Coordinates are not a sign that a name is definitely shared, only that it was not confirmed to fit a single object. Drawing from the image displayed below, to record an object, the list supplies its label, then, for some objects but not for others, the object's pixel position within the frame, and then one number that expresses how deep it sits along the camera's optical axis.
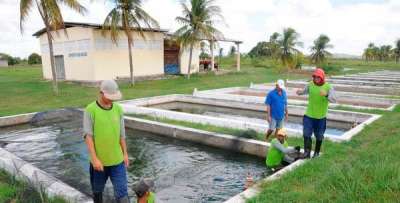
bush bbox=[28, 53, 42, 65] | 54.09
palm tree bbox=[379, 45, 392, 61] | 69.94
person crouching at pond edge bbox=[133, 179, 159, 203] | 3.34
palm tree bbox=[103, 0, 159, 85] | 16.55
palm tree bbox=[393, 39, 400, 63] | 61.31
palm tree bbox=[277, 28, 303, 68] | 27.43
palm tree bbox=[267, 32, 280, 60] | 28.91
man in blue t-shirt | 6.52
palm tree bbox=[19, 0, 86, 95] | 12.95
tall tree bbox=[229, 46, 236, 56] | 56.66
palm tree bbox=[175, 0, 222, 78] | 21.03
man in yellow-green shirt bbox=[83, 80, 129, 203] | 3.05
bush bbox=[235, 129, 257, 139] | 7.13
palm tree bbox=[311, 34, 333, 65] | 38.00
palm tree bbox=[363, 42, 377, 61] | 69.50
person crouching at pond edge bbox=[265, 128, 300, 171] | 5.38
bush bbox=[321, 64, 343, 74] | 31.22
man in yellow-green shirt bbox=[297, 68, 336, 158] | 5.02
